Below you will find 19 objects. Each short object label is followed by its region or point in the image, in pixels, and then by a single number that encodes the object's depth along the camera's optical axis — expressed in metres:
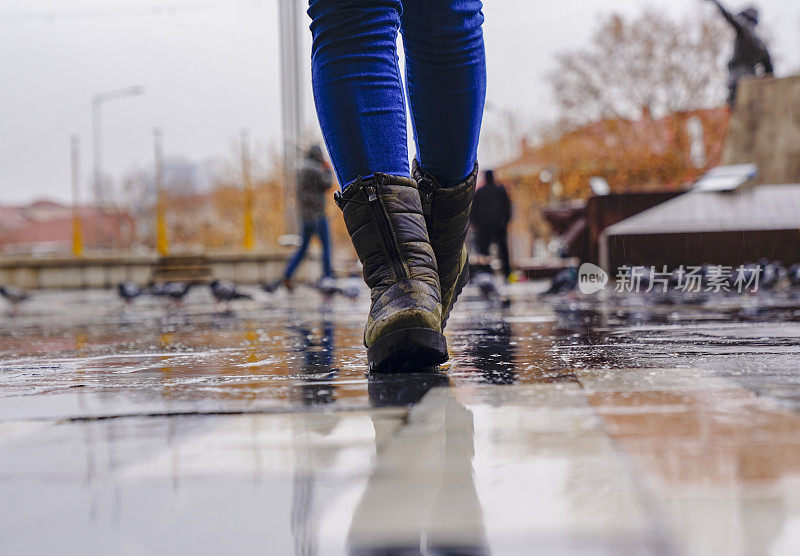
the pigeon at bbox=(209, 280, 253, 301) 8.23
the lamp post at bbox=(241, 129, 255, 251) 29.04
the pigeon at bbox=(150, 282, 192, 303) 9.58
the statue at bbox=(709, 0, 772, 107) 12.94
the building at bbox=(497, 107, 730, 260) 32.31
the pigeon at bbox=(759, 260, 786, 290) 7.43
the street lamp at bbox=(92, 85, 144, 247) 36.50
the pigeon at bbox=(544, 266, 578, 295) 8.91
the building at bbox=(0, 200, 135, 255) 64.69
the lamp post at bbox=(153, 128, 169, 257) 31.64
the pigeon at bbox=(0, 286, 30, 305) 11.15
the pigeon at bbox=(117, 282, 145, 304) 9.98
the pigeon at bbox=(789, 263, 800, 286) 7.74
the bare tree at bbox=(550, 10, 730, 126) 31.16
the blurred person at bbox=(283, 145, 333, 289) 12.00
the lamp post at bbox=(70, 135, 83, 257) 30.60
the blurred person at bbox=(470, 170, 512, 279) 13.71
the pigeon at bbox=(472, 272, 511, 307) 8.27
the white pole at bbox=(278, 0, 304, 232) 17.75
